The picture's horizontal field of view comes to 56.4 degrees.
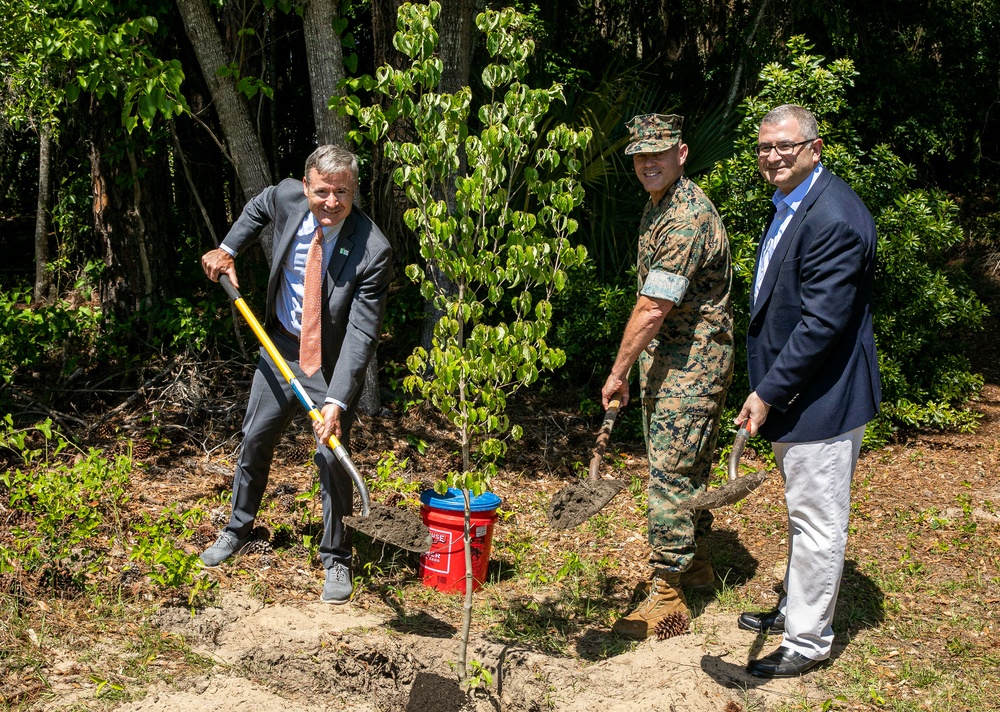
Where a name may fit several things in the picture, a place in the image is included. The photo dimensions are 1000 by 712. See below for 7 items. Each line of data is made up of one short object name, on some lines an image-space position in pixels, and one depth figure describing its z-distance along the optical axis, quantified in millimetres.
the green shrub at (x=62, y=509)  4219
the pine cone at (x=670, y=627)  3998
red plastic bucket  4340
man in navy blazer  3322
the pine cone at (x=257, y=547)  4539
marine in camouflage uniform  3750
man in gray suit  3928
